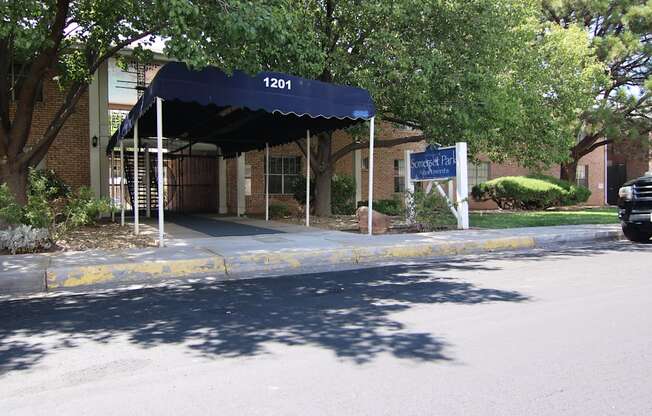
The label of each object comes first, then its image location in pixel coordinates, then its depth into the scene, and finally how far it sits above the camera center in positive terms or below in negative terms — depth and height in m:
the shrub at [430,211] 13.88 -0.24
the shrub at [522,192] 24.06 +0.37
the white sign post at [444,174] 13.68 +0.73
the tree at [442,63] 13.85 +3.69
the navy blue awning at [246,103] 10.23 +2.20
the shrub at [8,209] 9.73 -0.04
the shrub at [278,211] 19.73 -0.27
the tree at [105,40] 8.89 +3.13
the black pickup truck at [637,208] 11.66 -0.19
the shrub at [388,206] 21.55 -0.15
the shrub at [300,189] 20.93 +0.54
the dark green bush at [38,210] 10.03 -0.07
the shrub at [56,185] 16.75 +0.66
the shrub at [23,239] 9.62 -0.57
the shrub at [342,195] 21.64 +0.31
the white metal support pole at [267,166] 17.73 +1.23
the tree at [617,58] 24.41 +6.58
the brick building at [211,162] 18.75 +1.70
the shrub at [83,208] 10.72 -0.04
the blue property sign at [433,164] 13.97 +0.99
